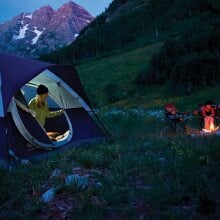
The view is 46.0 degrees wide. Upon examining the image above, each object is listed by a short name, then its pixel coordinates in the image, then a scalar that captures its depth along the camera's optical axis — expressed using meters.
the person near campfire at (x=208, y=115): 7.93
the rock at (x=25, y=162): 5.72
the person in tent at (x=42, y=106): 7.44
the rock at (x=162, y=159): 5.03
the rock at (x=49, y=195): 3.91
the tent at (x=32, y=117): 6.19
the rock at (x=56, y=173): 4.68
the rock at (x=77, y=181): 4.13
